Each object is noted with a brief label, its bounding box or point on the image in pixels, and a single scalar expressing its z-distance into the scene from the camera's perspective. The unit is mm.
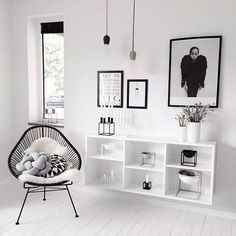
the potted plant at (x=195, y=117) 2494
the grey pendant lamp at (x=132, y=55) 2771
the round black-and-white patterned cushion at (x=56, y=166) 2616
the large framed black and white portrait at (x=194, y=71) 2576
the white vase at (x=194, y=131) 2486
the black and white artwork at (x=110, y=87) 2977
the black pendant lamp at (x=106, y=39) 2852
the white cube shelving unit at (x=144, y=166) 2598
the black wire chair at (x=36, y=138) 2742
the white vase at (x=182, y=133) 2553
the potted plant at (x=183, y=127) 2553
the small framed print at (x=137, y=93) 2871
